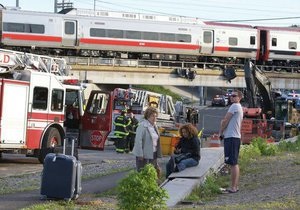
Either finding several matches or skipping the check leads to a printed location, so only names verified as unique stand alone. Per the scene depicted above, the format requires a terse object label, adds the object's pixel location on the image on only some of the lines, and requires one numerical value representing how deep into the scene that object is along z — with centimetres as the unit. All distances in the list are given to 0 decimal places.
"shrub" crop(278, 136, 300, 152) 2122
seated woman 1355
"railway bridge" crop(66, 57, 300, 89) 5188
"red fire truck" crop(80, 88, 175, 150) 2141
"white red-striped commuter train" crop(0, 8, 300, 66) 4684
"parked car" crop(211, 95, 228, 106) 7644
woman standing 1234
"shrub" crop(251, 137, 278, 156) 1915
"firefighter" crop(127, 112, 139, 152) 2647
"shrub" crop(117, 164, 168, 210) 847
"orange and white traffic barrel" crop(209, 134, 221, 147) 2633
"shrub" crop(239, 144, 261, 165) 1692
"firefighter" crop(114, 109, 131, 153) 2580
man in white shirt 1185
